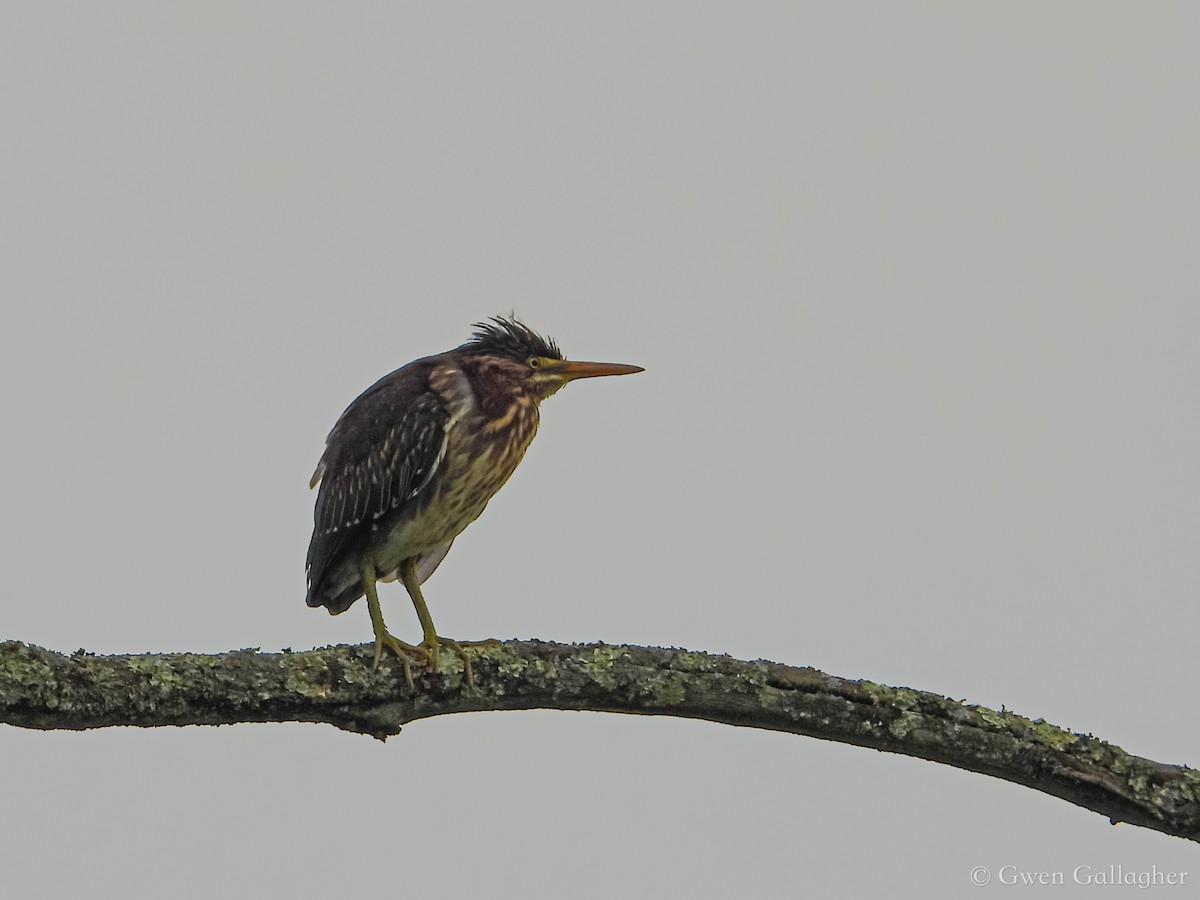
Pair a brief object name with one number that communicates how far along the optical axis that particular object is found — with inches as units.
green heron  453.4
